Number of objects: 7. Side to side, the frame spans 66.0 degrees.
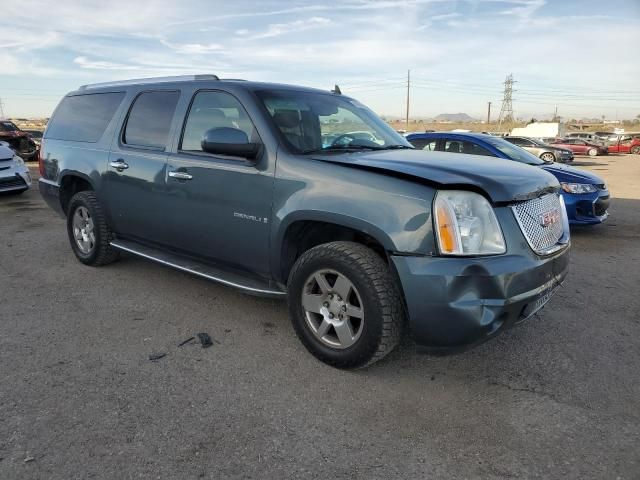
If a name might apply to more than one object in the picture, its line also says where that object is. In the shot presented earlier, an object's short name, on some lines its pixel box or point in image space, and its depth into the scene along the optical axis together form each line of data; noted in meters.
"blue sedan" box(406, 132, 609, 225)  7.11
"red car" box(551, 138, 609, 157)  30.62
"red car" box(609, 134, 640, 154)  33.38
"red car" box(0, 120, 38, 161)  15.41
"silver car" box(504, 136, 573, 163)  20.75
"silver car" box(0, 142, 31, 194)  9.09
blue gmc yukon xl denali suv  2.63
